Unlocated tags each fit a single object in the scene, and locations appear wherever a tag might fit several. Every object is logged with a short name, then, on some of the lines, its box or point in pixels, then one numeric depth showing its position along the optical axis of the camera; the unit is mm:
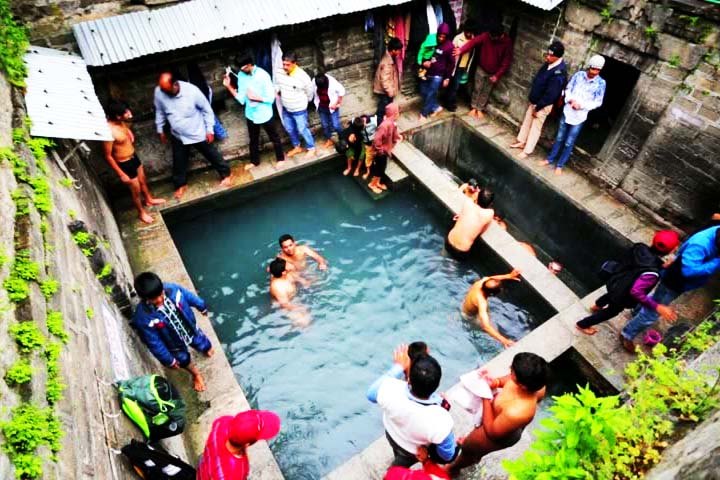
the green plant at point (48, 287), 3027
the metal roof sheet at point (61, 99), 4801
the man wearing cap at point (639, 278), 5047
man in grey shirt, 6758
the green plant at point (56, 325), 2902
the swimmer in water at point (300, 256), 6984
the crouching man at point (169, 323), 4320
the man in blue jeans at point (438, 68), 8819
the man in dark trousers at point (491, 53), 8891
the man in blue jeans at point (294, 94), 7805
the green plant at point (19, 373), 2305
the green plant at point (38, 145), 4371
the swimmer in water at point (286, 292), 6374
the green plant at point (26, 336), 2531
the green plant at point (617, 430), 2639
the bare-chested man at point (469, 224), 6988
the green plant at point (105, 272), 4636
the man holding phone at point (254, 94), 7375
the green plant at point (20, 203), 3338
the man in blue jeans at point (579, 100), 7312
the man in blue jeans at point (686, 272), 5117
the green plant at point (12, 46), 4780
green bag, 3531
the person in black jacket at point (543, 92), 7730
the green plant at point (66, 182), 4848
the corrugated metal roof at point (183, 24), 6148
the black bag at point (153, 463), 3254
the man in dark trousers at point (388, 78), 8484
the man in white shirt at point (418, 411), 3495
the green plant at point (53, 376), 2559
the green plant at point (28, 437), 2102
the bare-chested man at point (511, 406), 3586
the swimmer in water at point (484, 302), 6160
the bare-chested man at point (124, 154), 6286
